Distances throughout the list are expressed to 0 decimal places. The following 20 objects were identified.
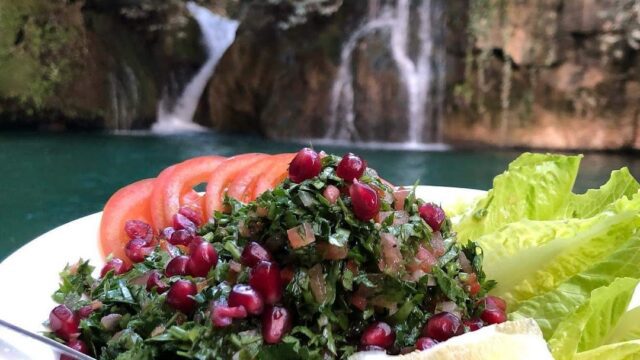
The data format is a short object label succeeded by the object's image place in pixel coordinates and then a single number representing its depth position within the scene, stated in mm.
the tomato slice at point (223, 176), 311
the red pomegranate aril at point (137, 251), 279
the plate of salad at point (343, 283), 211
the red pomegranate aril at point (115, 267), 273
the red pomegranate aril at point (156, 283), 237
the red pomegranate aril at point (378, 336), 215
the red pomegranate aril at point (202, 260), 234
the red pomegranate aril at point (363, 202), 225
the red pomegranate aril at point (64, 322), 229
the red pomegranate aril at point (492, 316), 236
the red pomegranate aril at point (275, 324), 207
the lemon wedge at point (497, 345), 194
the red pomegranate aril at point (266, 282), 211
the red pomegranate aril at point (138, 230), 298
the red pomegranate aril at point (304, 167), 236
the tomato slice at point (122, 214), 298
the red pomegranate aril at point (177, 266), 241
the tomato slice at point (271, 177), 307
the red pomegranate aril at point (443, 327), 219
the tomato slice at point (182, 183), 310
